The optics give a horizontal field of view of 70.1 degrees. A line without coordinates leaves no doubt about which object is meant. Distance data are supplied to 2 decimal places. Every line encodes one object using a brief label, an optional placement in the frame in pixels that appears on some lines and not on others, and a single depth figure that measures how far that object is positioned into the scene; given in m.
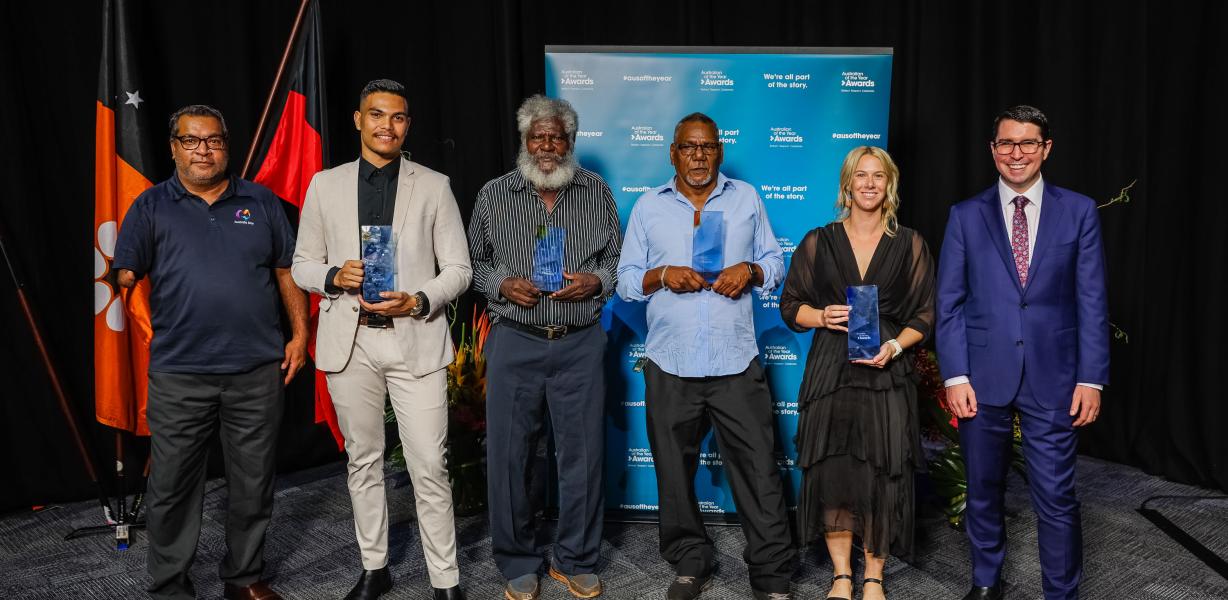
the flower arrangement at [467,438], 4.09
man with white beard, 3.05
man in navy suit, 2.67
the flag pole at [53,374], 3.67
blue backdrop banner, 3.74
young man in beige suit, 2.84
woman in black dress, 2.85
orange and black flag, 3.75
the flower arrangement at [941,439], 3.82
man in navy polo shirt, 2.89
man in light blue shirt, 2.97
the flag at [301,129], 4.18
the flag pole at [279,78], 4.05
